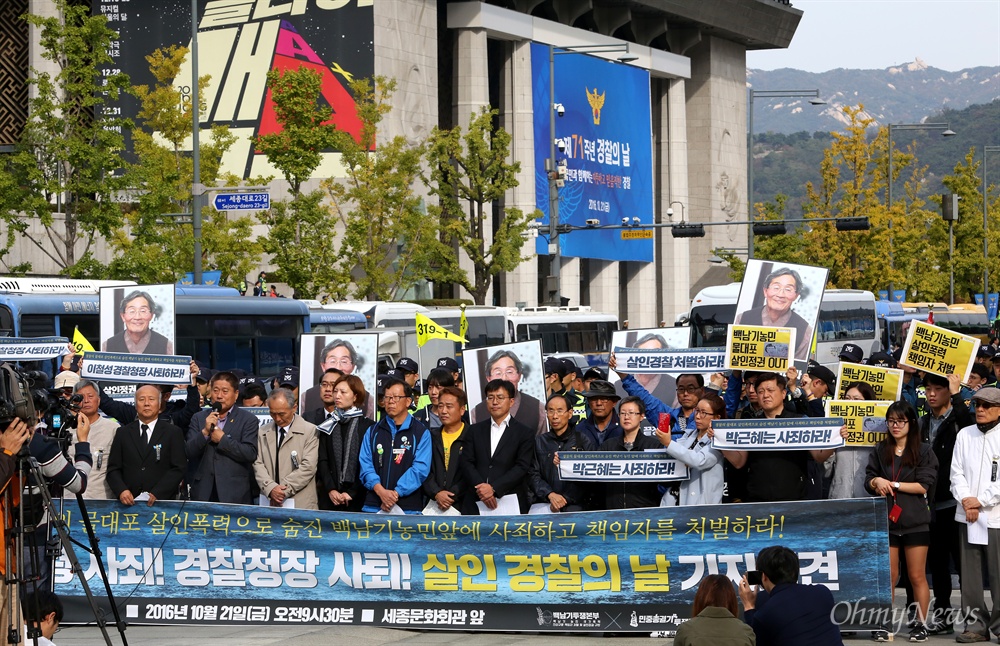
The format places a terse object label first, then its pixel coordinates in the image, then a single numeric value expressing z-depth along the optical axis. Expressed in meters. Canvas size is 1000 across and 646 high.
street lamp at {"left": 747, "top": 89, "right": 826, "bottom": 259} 51.66
